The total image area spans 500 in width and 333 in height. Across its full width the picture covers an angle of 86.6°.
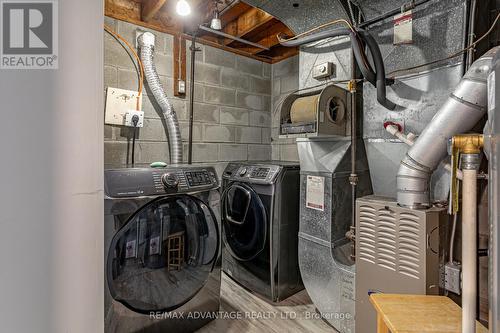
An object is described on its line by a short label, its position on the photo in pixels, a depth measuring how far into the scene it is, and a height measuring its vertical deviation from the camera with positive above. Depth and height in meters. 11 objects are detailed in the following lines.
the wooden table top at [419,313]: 1.00 -0.61
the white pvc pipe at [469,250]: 0.87 -0.29
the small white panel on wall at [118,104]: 2.10 +0.46
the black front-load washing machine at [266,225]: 2.05 -0.51
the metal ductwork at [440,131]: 1.09 +0.14
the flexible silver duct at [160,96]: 2.19 +0.55
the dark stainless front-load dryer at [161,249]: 1.36 -0.50
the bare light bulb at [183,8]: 2.03 +1.19
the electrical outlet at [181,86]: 2.44 +0.69
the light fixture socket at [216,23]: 2.30 +1.21
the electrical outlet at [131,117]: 2.16 +0.37
